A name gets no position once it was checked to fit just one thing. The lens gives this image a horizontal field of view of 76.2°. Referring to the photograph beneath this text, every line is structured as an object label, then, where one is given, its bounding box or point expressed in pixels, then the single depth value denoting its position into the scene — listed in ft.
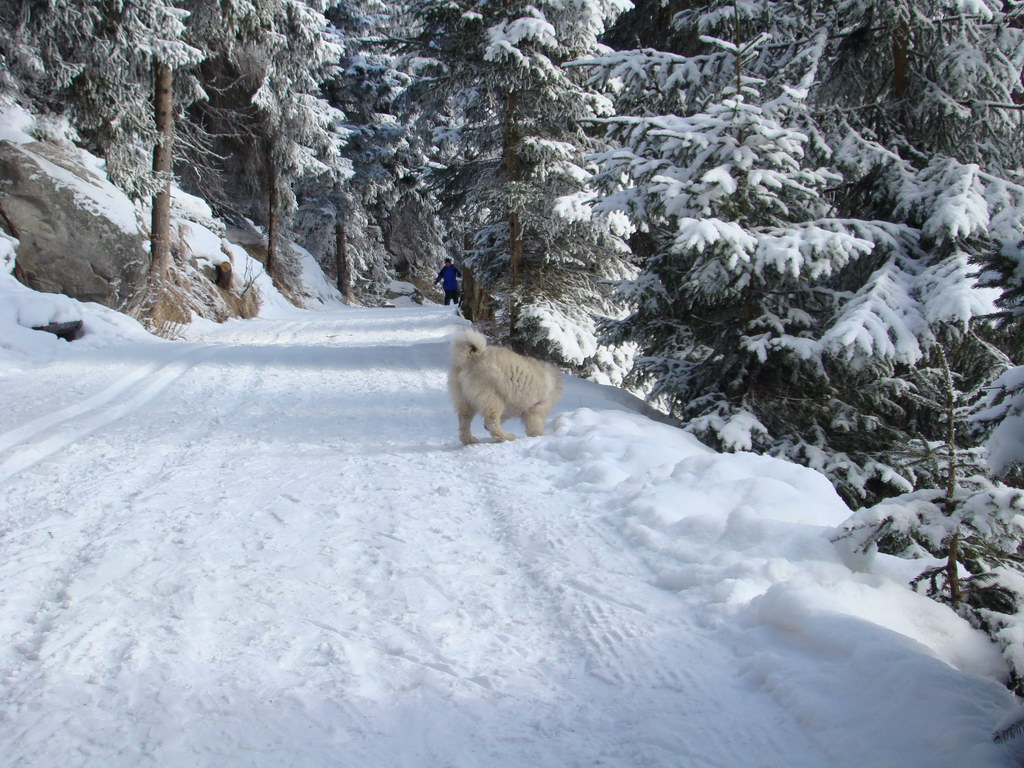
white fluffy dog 19.99
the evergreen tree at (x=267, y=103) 52.29
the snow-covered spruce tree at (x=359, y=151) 103.30
